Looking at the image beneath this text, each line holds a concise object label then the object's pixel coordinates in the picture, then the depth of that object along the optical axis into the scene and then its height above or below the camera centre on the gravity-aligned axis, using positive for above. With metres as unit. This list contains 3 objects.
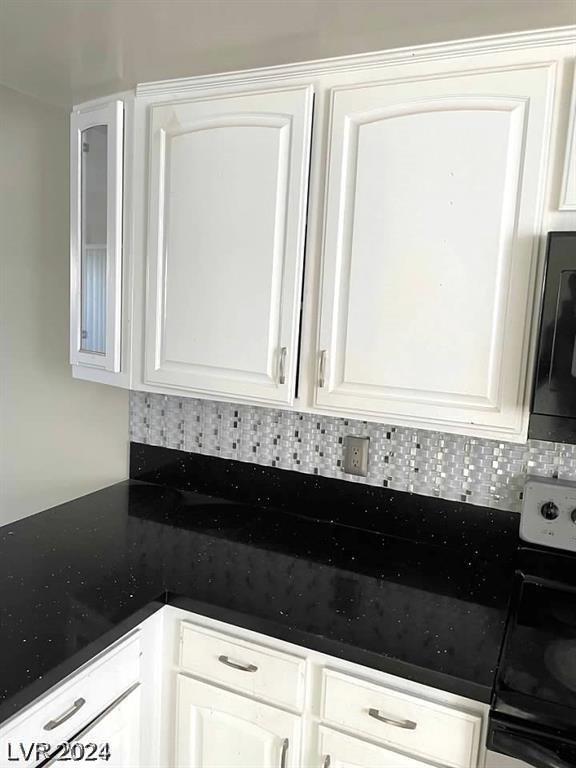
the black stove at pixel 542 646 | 1.05 -0.70
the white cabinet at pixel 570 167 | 1.25 +0.32
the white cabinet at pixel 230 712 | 1.16 -0.86
